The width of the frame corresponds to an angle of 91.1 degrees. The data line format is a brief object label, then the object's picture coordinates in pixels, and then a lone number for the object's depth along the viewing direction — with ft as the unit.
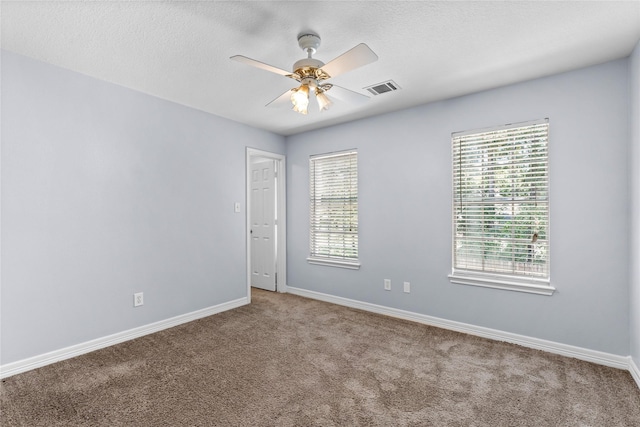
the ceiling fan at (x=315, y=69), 6.19
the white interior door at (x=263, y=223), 16.28
